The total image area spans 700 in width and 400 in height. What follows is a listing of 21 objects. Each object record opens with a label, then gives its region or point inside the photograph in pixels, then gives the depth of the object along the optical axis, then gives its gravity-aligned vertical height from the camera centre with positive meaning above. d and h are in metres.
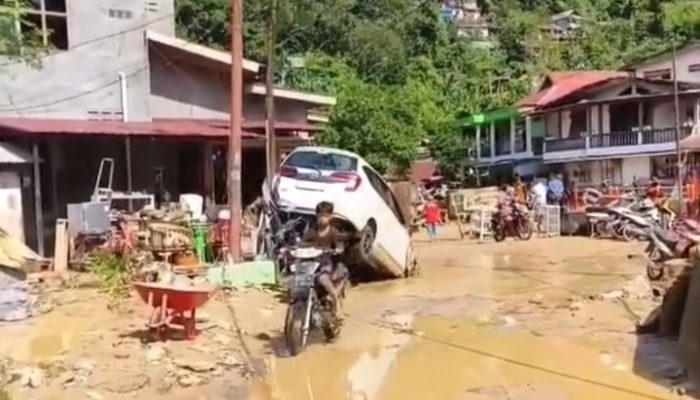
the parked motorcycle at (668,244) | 11.34 -0.92
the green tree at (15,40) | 9.59 +1.94
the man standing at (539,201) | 24.88 -0.60
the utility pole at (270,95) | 17.62 +1.98
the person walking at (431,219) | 26.55 -1.10
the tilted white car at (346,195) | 13.27 -0.14
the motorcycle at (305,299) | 8.90 -1.17
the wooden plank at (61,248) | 15.41 -0.98
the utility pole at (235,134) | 14.39 +0.91
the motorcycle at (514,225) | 24.05 -1.21
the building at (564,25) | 64.75 +12.26
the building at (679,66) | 41.12 +5.38
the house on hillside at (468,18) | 76.19 +17.07
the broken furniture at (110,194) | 16.62 -0.05
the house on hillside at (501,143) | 46.62 +2.15
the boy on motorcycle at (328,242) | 9.26 -0.60
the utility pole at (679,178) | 21.99 -0.02
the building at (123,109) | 17.17 +1.79
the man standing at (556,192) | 27.48 -0.37
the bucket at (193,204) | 16.56 -0.29
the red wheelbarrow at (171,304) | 8.95 -1.19
